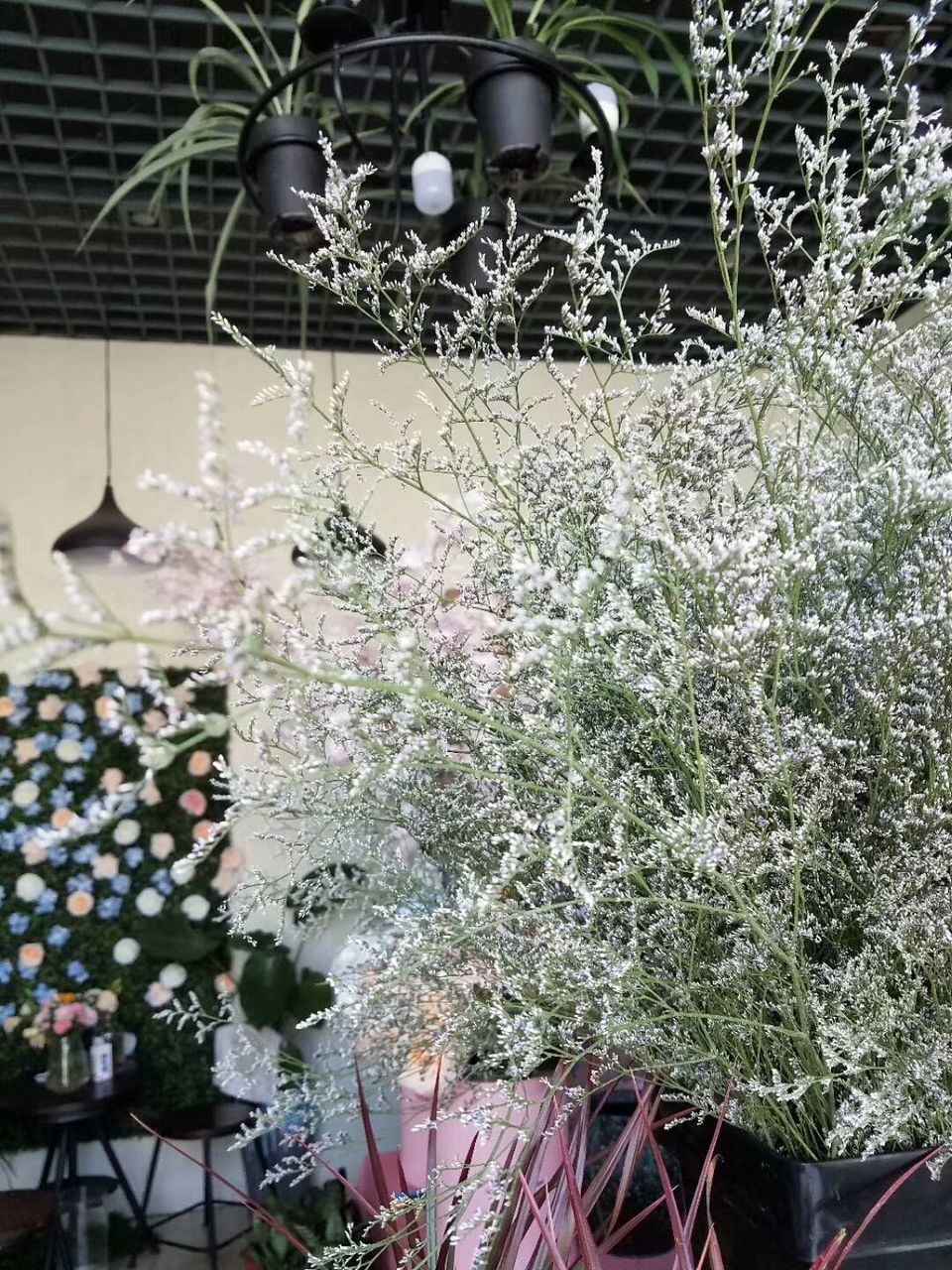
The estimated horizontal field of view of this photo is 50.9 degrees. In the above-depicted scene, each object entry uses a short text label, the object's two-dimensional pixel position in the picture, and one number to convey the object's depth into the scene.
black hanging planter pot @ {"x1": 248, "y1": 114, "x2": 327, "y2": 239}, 1.70
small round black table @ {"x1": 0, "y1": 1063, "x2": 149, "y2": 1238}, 3.35
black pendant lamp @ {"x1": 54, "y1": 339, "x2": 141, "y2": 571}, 3.08
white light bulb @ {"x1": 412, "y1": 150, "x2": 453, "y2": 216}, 1.92
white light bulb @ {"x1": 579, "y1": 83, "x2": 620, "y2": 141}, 1.87
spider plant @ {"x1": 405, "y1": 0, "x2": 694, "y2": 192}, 1.86
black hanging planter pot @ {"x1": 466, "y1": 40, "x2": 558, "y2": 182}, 1.59
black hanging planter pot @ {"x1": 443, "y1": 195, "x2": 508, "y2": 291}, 1.95
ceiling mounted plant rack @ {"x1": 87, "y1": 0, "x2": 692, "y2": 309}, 1.57
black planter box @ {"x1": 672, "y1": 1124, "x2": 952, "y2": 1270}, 0.50
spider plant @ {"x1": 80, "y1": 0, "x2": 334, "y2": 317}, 1.98
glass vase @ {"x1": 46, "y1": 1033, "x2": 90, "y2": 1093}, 3.52
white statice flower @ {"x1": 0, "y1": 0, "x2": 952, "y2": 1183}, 0.49
